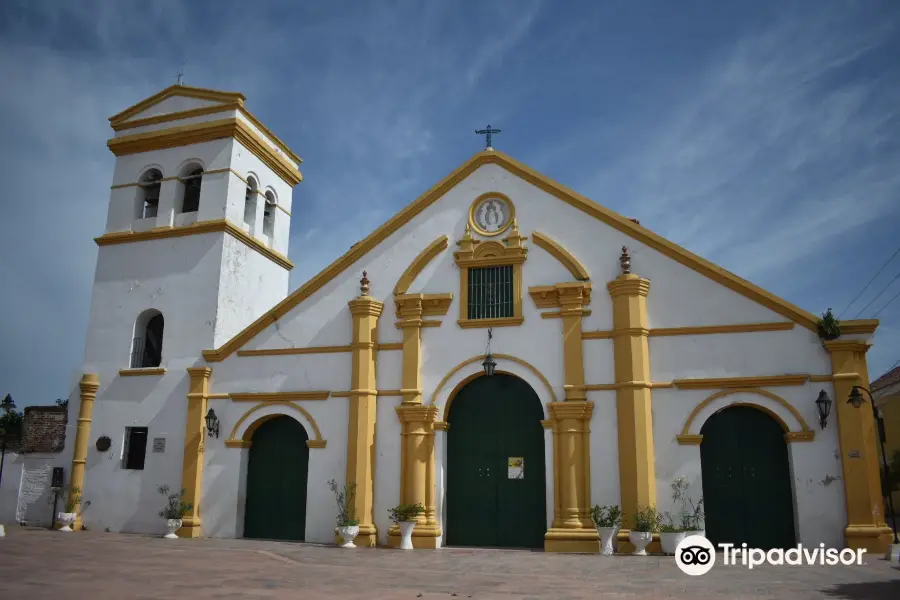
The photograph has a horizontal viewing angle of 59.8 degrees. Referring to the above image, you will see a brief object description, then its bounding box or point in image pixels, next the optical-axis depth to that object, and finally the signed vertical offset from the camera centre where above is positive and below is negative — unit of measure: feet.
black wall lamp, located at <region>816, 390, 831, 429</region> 51.13 +5.47
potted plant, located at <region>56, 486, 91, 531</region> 65.00 -1.96
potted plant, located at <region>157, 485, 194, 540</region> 61.41 -1.98
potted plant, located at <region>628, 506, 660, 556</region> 50.96 -2.53
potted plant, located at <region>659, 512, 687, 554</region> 50.19 -2.89
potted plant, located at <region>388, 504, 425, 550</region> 55.77 -2.28
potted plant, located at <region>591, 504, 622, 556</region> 51.67 -2.31
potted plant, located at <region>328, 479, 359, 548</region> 56.70 -2.34
